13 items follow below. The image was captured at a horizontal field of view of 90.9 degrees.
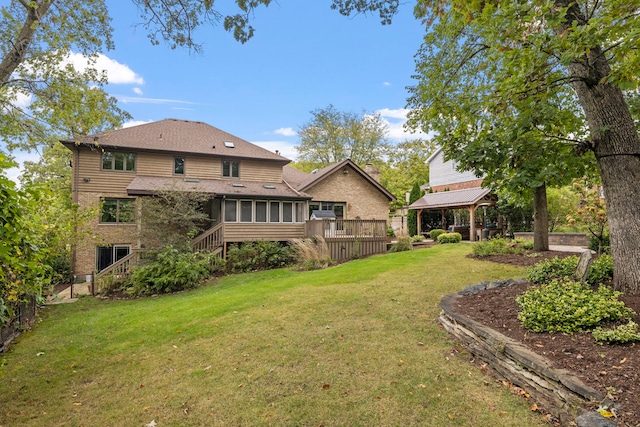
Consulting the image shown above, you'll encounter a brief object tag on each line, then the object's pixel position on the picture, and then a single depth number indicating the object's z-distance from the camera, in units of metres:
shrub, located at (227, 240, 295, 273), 14.44
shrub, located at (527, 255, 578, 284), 5.93
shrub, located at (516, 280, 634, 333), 3.88
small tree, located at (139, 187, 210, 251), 13.41
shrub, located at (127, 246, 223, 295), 11.43
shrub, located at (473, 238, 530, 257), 11.45
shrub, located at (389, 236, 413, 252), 16.14
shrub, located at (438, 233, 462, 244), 18.05
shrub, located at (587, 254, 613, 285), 5.39
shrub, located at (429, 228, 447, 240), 20.23
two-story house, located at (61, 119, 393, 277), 15.73
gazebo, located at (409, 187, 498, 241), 18.71
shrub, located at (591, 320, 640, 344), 3.42
